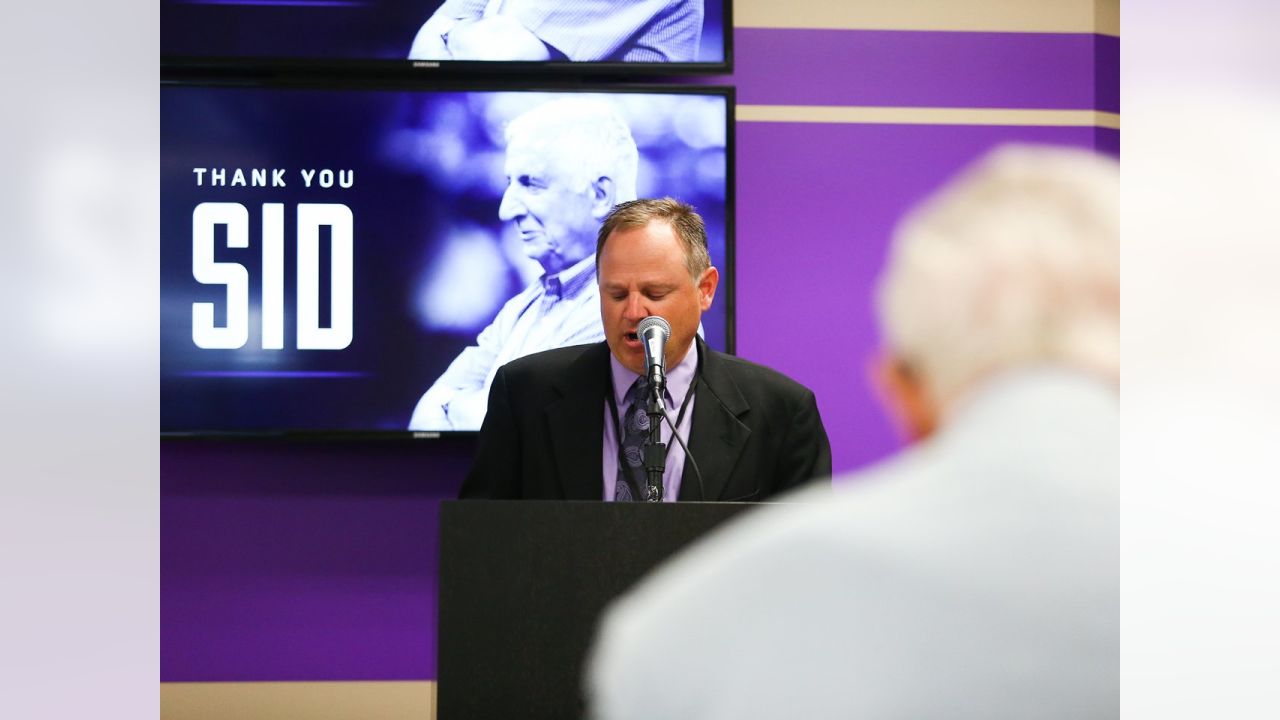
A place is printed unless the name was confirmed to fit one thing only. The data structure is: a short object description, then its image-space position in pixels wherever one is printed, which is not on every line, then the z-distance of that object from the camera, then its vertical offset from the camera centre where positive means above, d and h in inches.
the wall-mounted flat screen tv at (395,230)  254.8 +13.2
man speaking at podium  163.8 -4.4
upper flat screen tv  259.0 +35.6
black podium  96.7 -10.2
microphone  133.9 +0.0
